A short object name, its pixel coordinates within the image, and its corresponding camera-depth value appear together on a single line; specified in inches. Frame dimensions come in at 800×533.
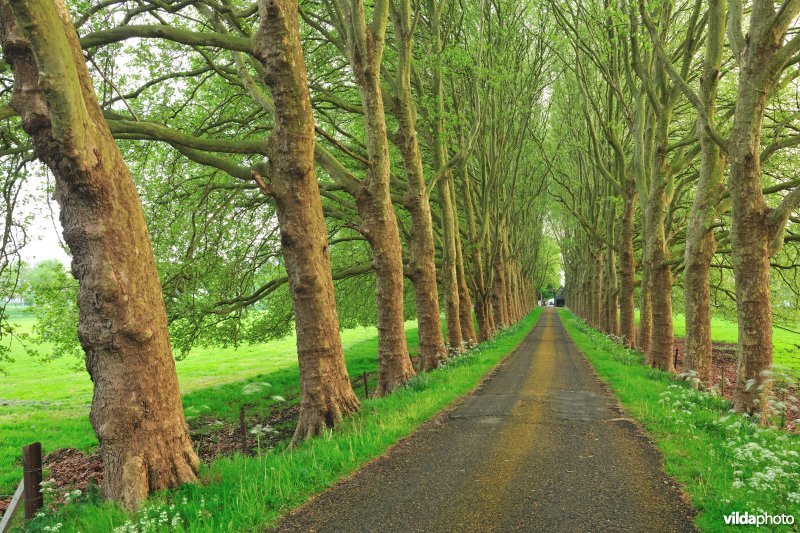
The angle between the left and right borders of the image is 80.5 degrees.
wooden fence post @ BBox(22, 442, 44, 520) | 185.9
